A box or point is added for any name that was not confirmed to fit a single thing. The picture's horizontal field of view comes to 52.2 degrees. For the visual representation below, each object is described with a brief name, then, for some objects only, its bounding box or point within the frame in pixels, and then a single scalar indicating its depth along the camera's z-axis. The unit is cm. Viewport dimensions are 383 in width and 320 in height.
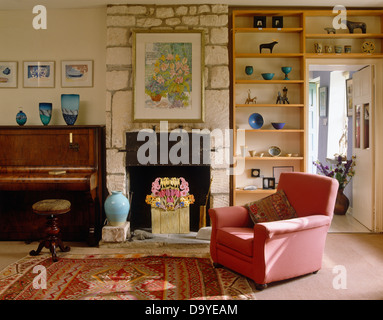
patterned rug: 302
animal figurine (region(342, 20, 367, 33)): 473
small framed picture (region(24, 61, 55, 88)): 484
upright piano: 415
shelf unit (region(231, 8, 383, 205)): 473
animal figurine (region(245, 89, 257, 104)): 479
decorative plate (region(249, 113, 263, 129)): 480
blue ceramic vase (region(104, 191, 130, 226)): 433
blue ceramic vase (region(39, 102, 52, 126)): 455
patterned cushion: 357
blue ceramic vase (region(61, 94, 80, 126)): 452
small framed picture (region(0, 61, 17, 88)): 484
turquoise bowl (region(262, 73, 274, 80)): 468
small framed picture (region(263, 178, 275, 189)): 482
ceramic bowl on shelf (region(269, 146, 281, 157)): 485
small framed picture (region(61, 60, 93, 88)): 482
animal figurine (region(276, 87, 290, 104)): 478
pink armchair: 309
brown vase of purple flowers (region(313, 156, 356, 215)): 579
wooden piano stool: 390
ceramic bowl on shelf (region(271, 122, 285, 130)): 470
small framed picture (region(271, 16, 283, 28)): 470
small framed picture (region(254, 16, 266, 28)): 468
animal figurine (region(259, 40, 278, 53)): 467
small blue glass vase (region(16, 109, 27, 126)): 461
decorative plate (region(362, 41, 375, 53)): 480
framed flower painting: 459
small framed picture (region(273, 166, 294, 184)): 495
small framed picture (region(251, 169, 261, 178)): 488
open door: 491
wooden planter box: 459
